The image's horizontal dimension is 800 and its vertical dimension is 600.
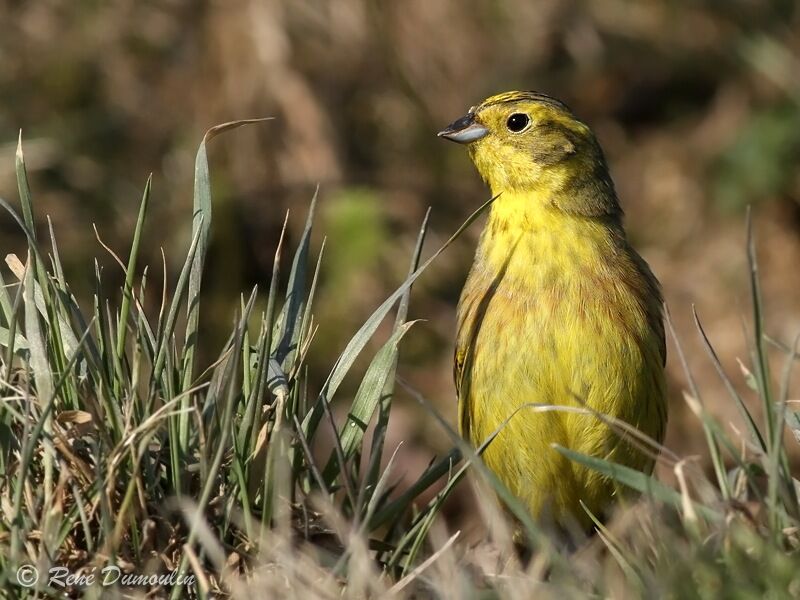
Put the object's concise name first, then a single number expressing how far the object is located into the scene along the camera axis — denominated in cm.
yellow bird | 662
